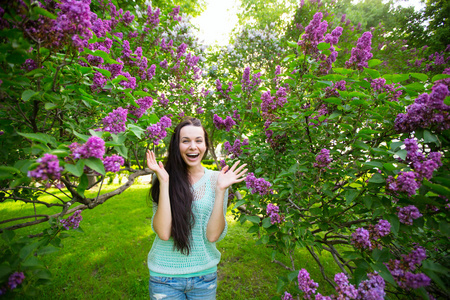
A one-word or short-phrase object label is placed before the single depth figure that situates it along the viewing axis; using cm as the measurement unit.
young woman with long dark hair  170
